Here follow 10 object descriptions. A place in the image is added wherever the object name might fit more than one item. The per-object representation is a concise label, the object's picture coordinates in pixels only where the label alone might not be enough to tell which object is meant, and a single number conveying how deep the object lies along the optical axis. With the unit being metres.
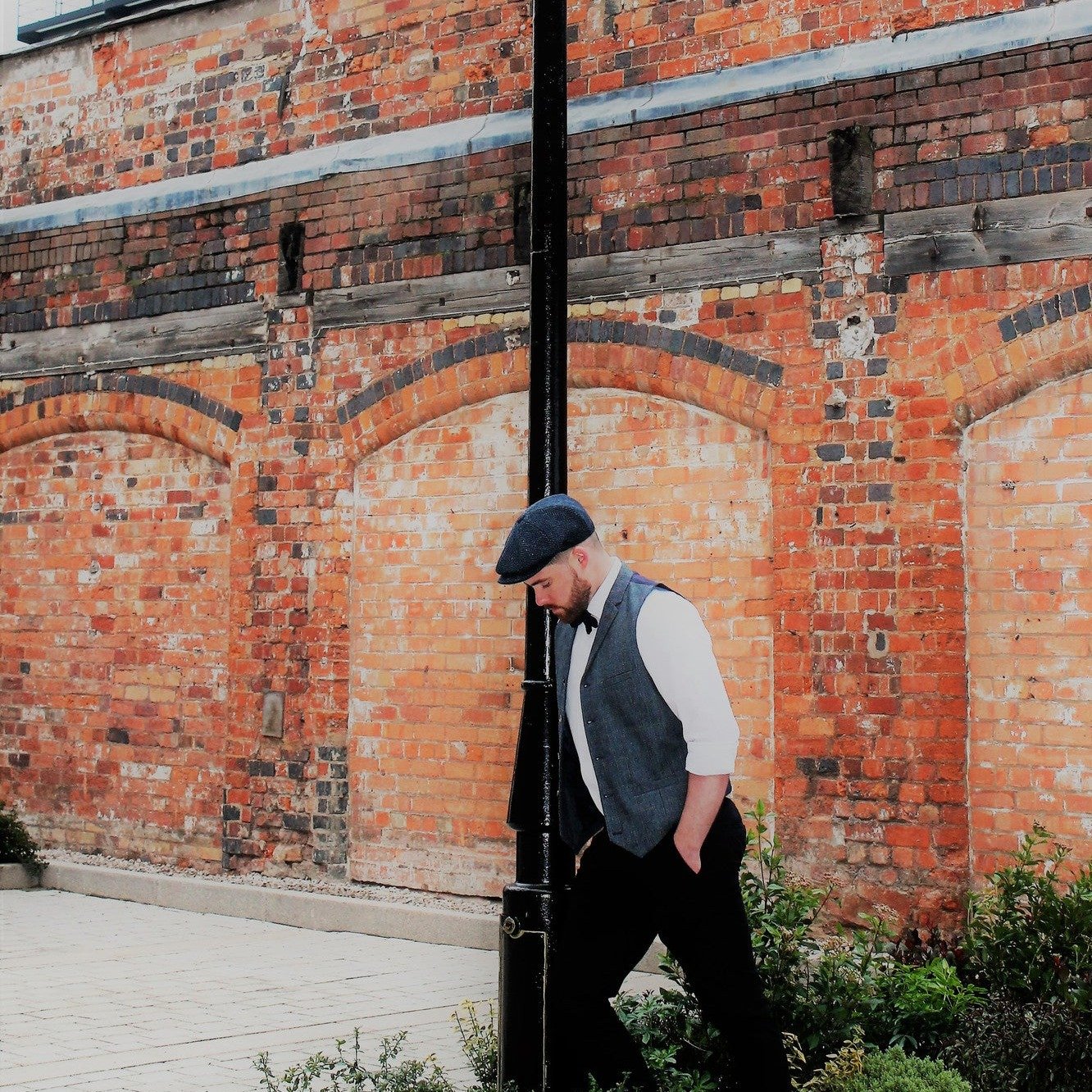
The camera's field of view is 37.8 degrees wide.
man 4.16
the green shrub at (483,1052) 5.01
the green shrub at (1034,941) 5.39
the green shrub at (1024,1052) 4.86
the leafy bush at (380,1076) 4.76
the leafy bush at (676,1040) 4.95
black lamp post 4.50
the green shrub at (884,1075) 4.56
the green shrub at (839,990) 5.18
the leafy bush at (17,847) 10.23
